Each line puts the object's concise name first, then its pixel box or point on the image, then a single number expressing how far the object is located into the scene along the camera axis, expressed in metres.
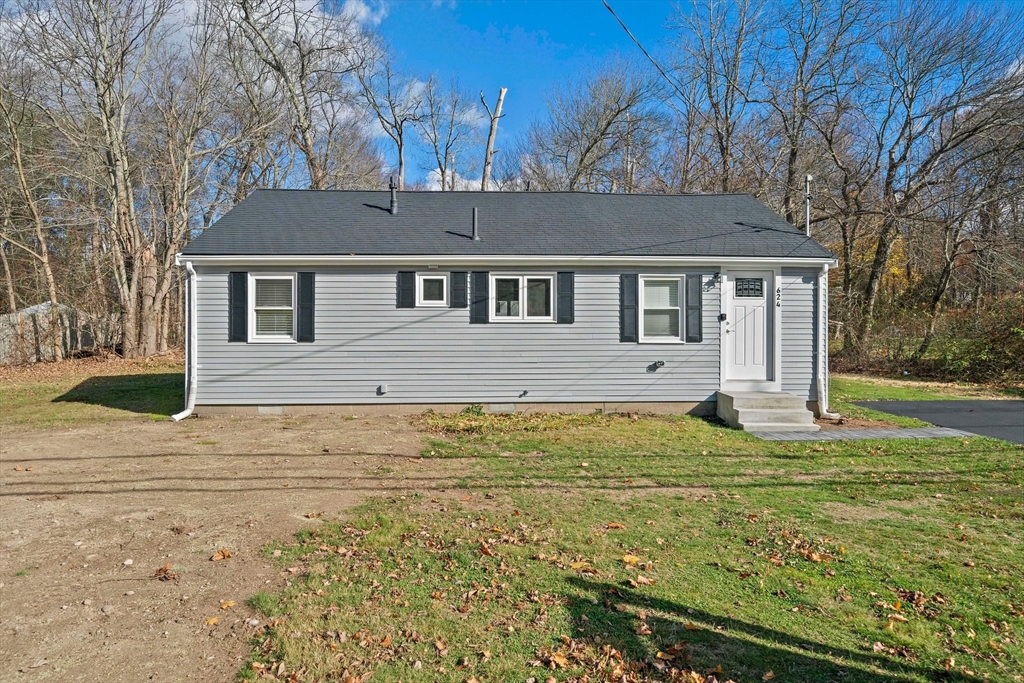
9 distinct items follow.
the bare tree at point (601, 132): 26.27
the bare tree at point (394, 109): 27.33
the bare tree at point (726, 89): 23.30
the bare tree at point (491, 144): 25.44
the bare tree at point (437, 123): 29.15
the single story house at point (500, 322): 10.34
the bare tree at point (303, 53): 21.61
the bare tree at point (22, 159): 16.89
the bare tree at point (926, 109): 17.66
